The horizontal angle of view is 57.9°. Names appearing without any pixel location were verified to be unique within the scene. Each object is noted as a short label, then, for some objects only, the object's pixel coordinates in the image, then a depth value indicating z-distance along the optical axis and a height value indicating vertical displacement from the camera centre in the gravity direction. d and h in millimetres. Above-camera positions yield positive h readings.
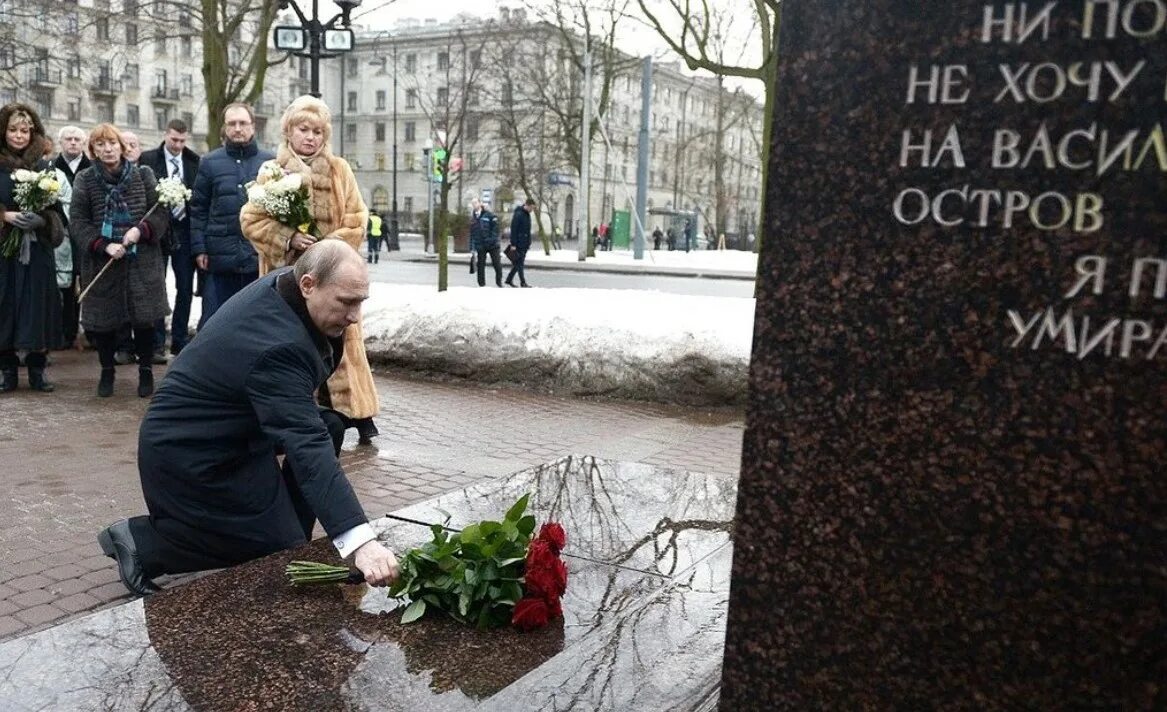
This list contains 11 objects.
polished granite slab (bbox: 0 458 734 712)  2493 -1163
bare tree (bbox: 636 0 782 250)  14562 +2634
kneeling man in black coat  3160 -768
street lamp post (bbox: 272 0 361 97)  11836 +1864
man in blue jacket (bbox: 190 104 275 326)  7215 -15
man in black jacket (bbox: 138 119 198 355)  8953 -180
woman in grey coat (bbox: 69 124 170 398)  7520 -381
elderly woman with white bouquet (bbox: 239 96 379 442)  5863 -33
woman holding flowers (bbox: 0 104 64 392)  7590 -387
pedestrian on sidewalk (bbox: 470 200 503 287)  21672 -545
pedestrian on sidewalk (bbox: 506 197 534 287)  21750 -529
